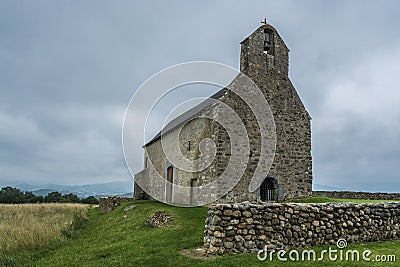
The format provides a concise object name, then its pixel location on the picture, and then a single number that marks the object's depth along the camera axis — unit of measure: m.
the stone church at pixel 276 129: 17.28
